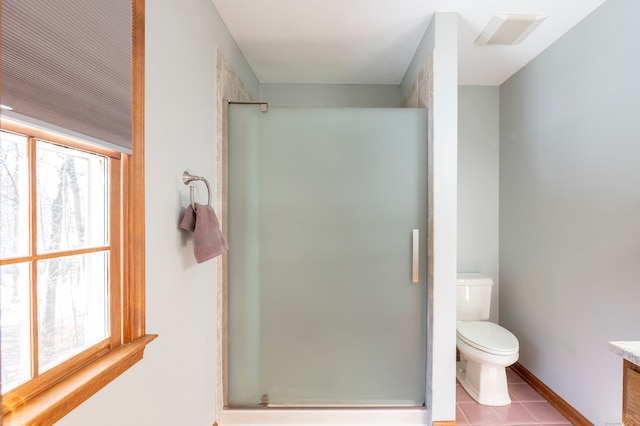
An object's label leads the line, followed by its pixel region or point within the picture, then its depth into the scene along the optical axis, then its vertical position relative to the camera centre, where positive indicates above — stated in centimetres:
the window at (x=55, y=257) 68 -13
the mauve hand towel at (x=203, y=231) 135 -10
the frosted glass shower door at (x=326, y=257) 189 -30
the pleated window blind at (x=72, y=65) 59 +32
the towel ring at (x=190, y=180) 135 +13
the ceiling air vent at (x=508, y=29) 180 +112
